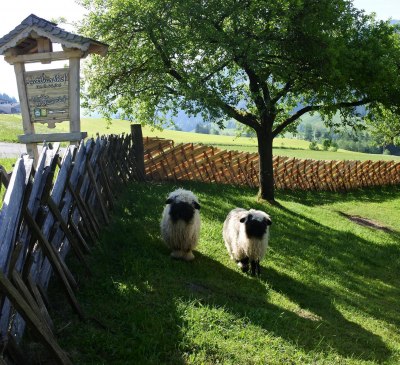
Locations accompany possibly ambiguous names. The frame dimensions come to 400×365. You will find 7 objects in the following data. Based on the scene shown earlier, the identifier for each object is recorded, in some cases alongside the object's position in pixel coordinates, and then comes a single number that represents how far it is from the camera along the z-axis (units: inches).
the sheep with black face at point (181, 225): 289.4
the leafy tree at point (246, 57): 458.6
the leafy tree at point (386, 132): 932.0
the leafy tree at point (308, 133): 6614.7
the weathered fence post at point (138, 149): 577.3
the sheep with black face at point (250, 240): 297.3
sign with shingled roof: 290.8
